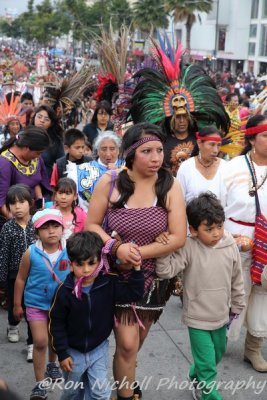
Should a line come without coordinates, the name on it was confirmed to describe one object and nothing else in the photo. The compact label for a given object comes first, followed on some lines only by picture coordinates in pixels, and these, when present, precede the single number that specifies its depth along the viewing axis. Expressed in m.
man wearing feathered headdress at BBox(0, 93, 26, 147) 7.11
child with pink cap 3.66
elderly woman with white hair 4.93
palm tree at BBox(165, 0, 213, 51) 47.31
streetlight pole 47.45
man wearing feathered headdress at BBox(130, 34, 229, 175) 5.45
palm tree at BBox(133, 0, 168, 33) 53.12
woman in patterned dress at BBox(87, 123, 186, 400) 3.29
